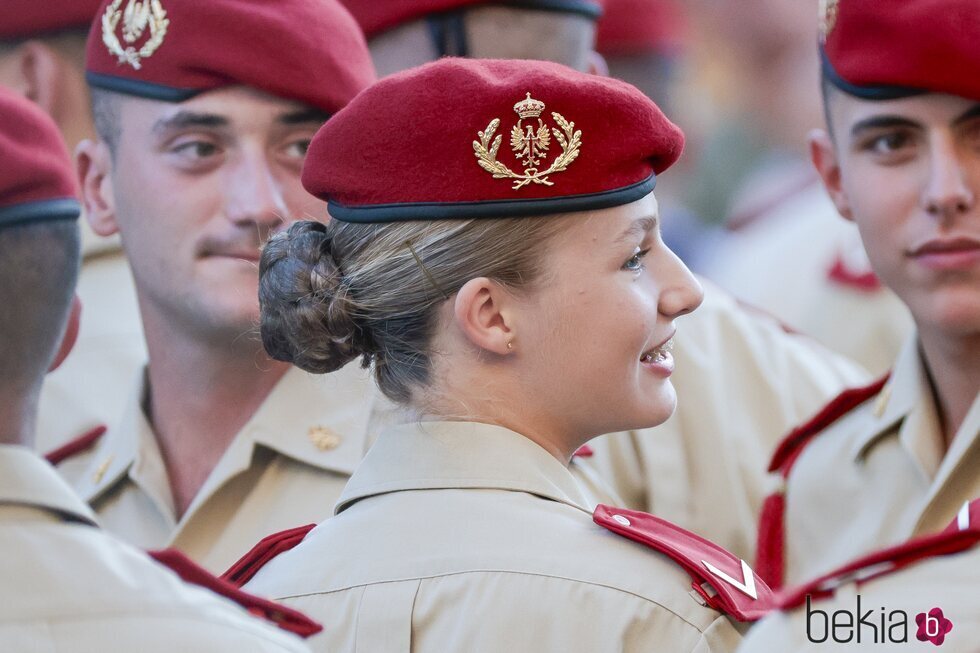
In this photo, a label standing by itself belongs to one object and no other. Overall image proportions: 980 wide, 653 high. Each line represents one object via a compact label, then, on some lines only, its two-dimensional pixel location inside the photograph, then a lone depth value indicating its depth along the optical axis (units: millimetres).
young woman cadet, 4906
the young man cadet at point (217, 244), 7133
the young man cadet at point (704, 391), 8133
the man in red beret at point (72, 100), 9172
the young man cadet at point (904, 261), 6562
